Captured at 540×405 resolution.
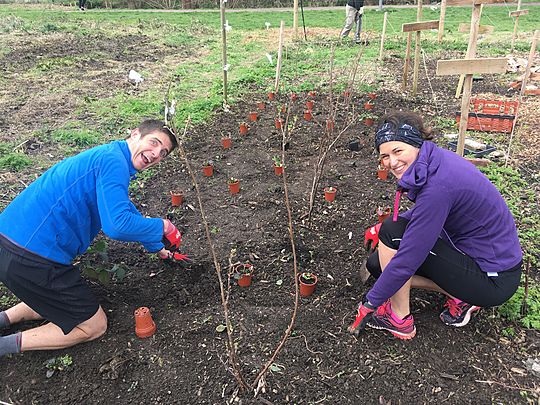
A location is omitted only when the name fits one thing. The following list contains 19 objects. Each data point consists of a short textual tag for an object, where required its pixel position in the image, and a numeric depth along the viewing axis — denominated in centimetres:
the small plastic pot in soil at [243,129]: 552
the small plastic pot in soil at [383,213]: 352
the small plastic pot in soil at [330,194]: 393
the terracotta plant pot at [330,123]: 365
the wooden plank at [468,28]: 822
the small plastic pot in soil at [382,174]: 433
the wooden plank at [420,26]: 629
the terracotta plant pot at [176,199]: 393
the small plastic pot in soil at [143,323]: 246
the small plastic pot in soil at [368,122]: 576
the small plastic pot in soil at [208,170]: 446
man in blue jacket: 231
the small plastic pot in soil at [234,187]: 409
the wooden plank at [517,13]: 890
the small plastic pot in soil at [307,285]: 278
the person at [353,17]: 1165
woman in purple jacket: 212
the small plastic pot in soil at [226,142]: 511
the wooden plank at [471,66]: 362
